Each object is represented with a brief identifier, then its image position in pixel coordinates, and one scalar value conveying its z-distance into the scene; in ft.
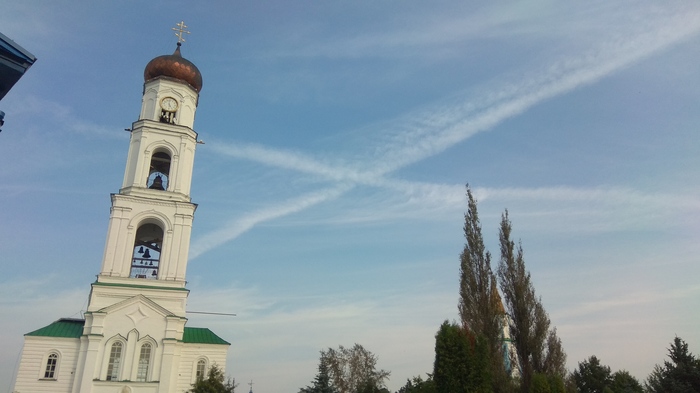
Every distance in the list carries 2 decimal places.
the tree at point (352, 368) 130.52
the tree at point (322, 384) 83.76
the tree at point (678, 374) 83.61
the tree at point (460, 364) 62.34
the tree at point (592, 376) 137.69
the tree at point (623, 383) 116.37
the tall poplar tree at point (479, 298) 68.03
